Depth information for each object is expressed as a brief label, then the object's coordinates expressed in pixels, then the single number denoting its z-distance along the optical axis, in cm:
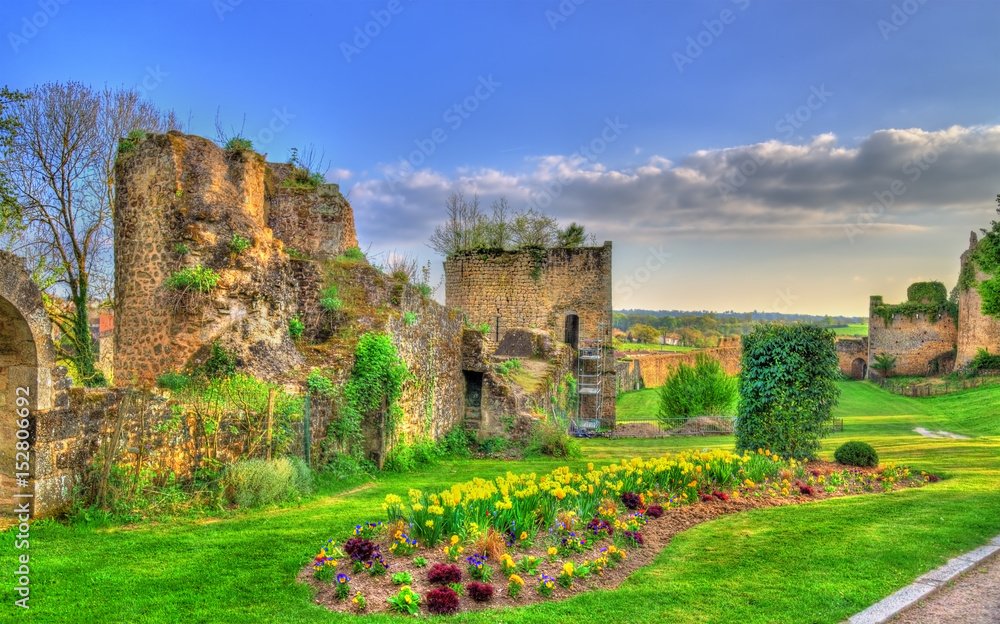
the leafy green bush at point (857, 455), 1271
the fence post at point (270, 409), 991
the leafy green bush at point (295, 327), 1265
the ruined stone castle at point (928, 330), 4231
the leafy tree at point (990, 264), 1569
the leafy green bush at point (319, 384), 1145
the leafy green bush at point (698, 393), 2438
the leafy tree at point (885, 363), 4952
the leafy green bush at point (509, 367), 1824
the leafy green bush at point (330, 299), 1333
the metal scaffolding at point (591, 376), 2577
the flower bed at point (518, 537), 599
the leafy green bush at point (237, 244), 1113
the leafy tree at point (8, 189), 1845
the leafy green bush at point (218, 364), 1073
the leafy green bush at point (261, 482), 905
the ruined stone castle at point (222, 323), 762
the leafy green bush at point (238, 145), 1266
